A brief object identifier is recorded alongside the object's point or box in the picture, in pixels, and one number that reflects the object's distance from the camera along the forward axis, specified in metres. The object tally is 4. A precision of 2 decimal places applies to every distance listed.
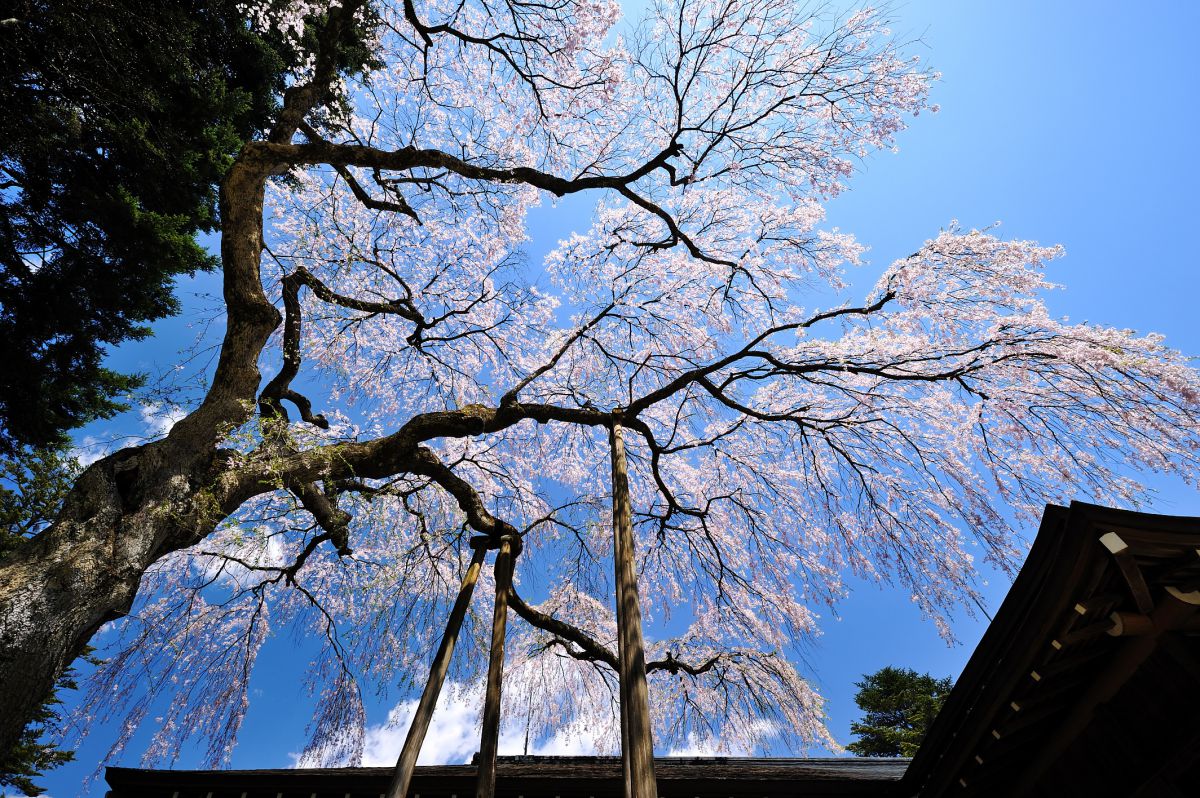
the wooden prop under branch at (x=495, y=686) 3.07
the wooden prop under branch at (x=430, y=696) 2.90
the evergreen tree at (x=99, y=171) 4.37
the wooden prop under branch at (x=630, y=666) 2.14
